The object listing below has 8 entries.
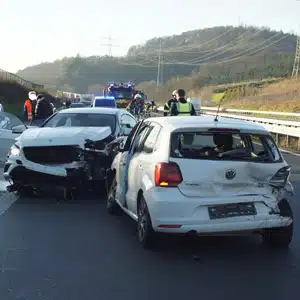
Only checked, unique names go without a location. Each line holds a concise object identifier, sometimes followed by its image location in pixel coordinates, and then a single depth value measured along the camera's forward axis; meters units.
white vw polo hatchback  6.35
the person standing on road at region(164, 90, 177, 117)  13.64
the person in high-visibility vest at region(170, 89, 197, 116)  13.26
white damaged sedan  9.95
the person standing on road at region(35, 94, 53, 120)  19.92
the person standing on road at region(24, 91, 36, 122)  24.89
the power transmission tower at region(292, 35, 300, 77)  99.81
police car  32.28
